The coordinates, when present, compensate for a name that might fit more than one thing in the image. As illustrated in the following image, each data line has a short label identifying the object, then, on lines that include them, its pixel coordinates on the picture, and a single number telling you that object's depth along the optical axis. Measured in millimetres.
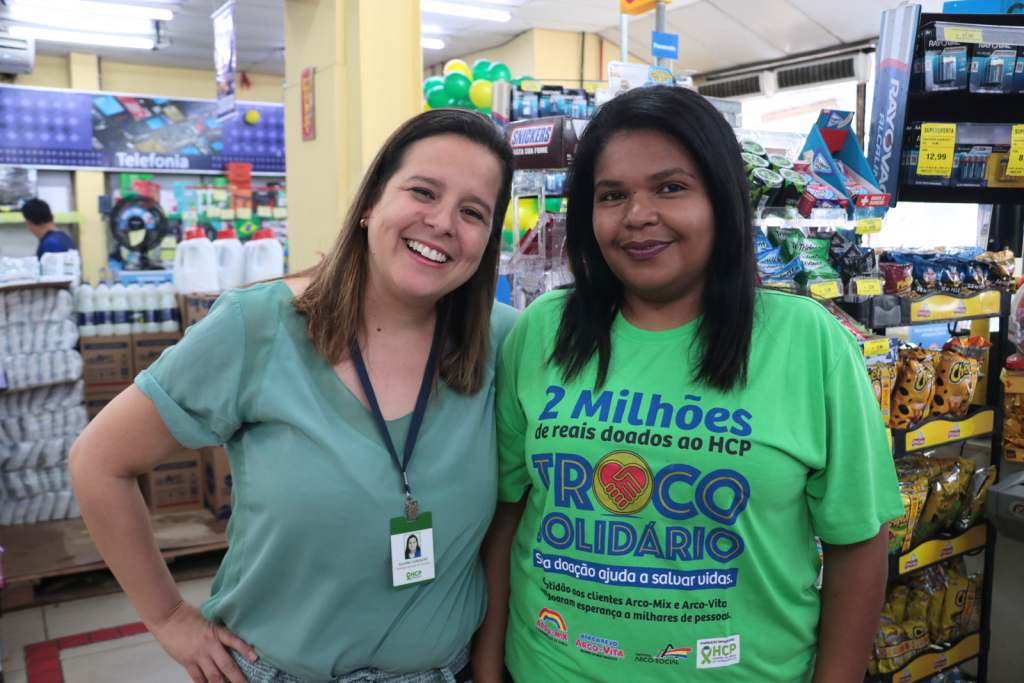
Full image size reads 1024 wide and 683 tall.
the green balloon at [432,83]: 5895
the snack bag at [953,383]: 2531
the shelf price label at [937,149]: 2652
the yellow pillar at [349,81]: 5504
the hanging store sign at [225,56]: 5934
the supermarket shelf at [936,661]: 2572
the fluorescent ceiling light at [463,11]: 8591
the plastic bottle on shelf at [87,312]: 4785
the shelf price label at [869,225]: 2455
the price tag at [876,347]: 2270
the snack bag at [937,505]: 2590
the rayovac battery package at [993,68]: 2547
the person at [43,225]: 6750
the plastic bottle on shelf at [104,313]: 4789
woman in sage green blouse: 1294
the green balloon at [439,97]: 5758
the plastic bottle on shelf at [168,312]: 4992
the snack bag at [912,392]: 2436
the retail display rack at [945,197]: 2502
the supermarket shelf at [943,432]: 2426
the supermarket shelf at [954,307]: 2402
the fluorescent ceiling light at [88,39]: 8922
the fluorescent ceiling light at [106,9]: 7910
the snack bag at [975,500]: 2701
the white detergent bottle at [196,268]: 5078
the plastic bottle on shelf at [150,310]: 4953
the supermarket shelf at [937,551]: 2516
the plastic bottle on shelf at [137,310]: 4914
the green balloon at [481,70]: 5937
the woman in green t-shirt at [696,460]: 1205
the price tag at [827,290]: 2234
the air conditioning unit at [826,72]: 8250
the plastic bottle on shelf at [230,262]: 5262
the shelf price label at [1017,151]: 2658
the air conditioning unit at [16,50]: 8414
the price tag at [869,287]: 2307
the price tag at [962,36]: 2539
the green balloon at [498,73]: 5871
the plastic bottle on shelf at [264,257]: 5211
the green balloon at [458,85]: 5613
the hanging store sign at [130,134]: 9742
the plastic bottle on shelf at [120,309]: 4840
